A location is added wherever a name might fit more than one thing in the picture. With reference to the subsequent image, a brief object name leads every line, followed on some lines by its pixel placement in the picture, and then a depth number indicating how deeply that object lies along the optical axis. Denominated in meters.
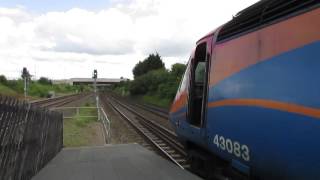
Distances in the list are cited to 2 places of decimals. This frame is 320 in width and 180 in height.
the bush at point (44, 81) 63.81
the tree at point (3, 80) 39.02
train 2.49
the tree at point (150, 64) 49.79
